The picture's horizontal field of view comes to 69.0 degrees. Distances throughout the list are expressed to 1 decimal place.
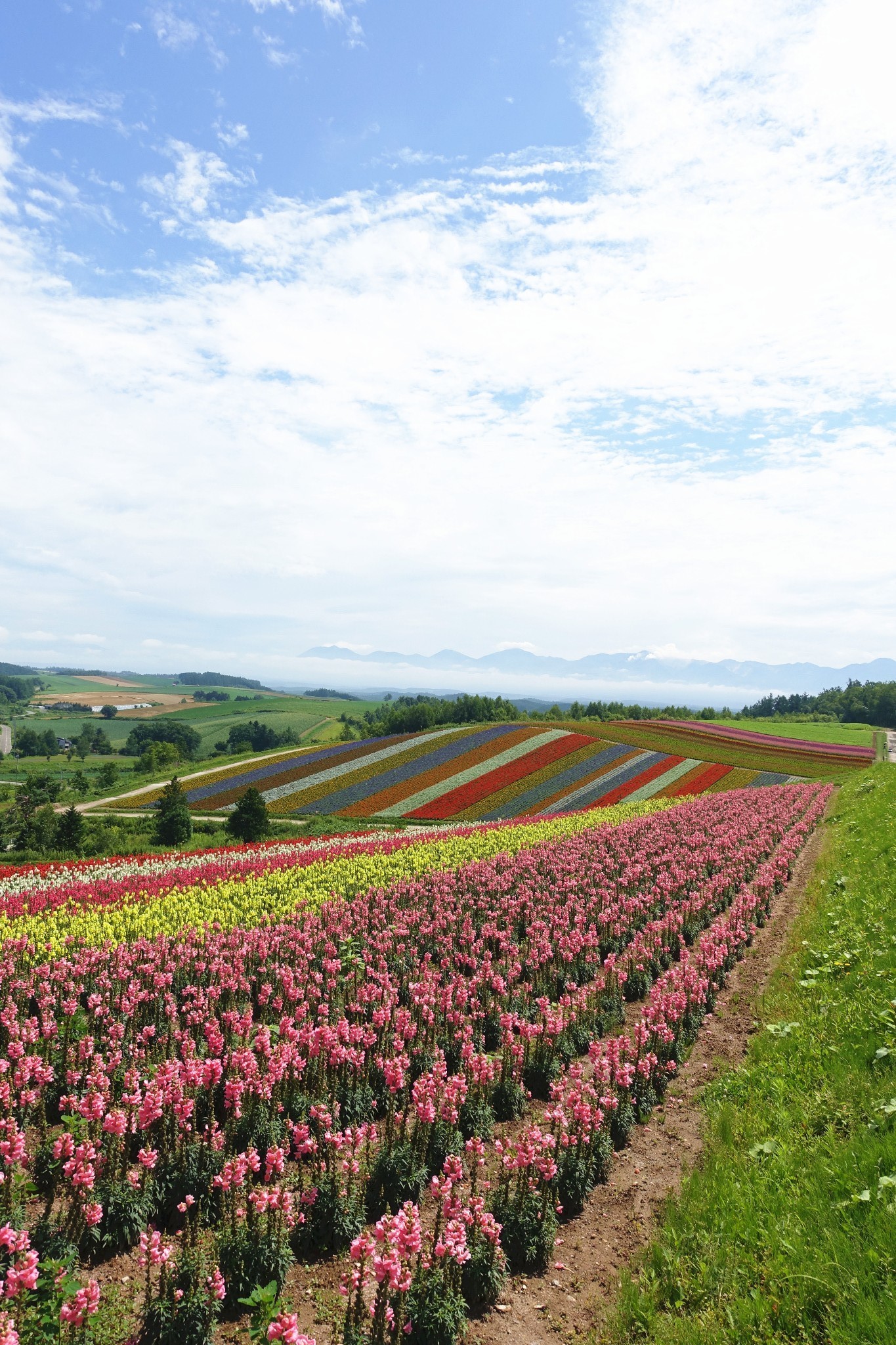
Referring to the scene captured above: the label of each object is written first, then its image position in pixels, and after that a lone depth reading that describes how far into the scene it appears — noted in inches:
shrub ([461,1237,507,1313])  241.4
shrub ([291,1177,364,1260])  260.7
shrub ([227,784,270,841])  1366.9
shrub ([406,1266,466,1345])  216.7
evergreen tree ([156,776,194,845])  1365.7
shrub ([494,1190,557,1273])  261.9
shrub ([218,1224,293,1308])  233.6
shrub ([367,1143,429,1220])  287.7
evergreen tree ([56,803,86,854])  1234.0
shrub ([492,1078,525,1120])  363.6
